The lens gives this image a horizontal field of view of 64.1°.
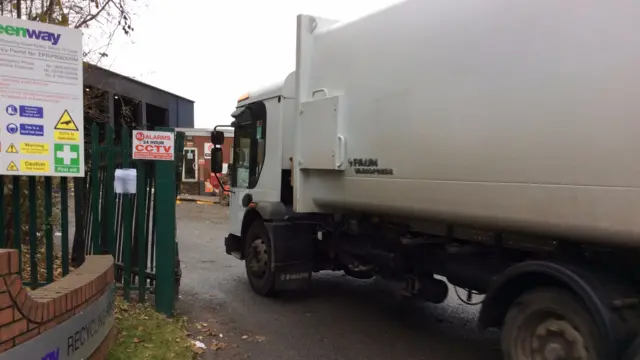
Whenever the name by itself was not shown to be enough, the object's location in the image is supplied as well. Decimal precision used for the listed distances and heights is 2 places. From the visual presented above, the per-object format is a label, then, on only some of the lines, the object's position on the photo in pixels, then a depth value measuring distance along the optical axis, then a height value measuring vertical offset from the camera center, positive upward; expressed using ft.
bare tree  17.94 +5.87
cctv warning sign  16.14 +0.58
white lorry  9.50 +0.30
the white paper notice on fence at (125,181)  16.22 -0.59
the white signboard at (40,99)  12.53 +1.57
